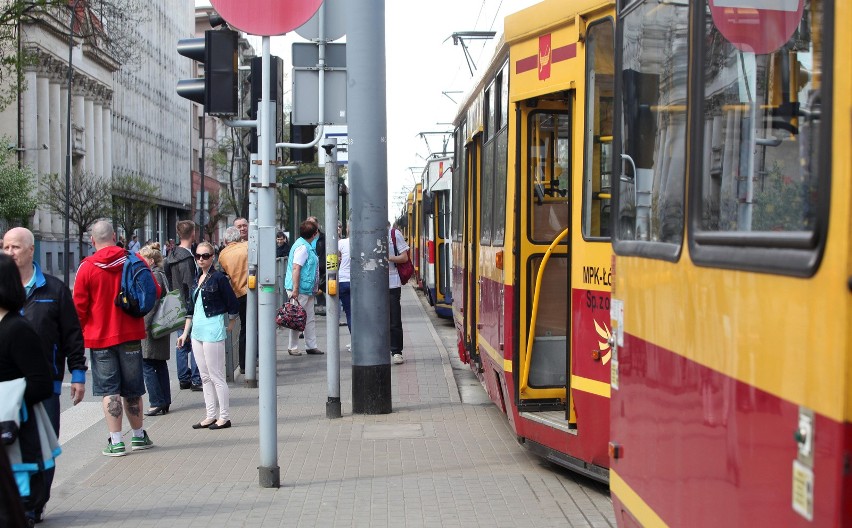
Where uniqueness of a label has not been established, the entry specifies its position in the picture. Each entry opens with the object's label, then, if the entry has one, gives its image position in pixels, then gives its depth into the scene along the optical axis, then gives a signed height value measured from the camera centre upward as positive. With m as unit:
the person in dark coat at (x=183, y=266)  11.97 -0.44
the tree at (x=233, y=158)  55.14 +3.59
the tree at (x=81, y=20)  32.09 +5.92
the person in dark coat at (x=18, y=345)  5.29 -0.56
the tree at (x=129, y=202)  53.44 +1.01
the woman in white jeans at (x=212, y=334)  9.76 -0.93
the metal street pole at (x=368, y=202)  10.27 +0.20
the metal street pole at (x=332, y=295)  10.34 -0.65
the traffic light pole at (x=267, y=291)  7.42 -0.44
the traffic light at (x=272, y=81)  7.79 +1.00
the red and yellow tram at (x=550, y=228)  6.67 -0.02
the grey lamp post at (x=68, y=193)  41.03 +1.18
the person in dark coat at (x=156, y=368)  10.30 -1.34
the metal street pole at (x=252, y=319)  12.08 -1.05
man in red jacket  8.31 -0.75
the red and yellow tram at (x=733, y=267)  2.36 -0.11
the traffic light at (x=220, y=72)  7.52 +0.99
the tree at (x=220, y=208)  67.34 +1.10
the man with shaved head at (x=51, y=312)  6.58 -0.51
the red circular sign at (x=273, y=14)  7.23 +1.32
